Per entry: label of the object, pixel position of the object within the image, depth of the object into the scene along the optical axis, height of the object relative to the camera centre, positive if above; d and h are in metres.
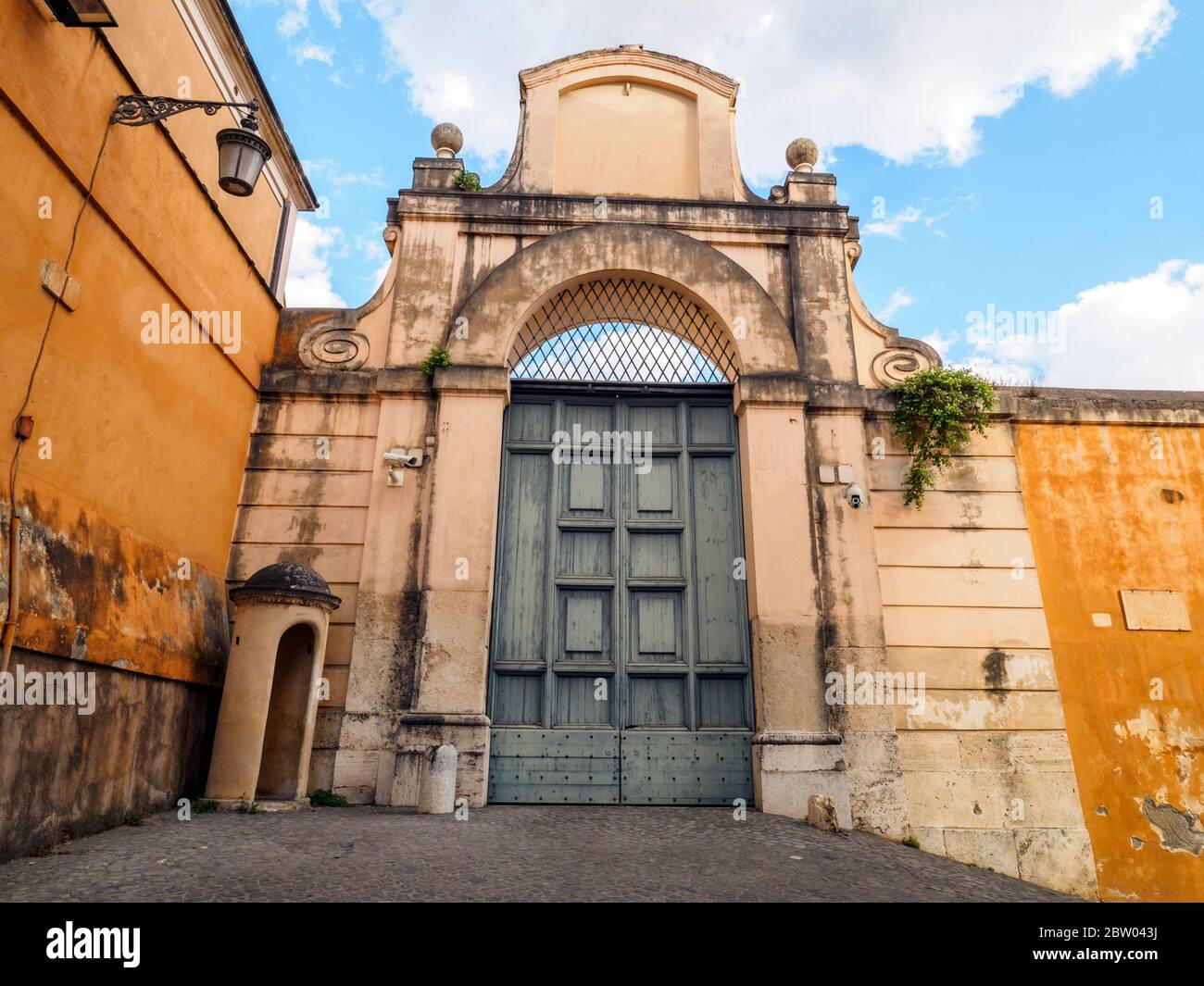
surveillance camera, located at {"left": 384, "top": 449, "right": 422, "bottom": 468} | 7.61 +2.61
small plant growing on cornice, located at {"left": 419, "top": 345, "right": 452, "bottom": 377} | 7.93 +3.68
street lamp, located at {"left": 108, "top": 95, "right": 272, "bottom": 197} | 5.61 +4.26
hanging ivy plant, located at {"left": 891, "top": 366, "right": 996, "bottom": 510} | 7.92 +3.21
